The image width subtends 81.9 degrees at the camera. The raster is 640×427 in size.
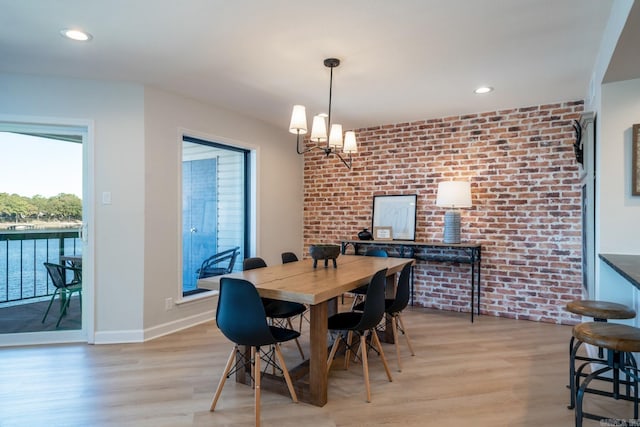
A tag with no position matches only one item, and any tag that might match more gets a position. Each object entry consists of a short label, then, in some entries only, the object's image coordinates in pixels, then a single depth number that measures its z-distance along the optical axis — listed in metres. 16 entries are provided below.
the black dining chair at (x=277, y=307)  2.92
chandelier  2.88
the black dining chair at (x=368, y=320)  2.46
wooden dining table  2.23
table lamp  4.32
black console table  4.30
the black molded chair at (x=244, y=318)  2.15
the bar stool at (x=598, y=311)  2.23
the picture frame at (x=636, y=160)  2.63
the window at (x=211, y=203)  4.32
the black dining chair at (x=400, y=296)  3.01
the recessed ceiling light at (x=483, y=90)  3.67
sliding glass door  3.43
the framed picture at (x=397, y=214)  4.99
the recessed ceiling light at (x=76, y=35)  2.56
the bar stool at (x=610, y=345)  1.75
